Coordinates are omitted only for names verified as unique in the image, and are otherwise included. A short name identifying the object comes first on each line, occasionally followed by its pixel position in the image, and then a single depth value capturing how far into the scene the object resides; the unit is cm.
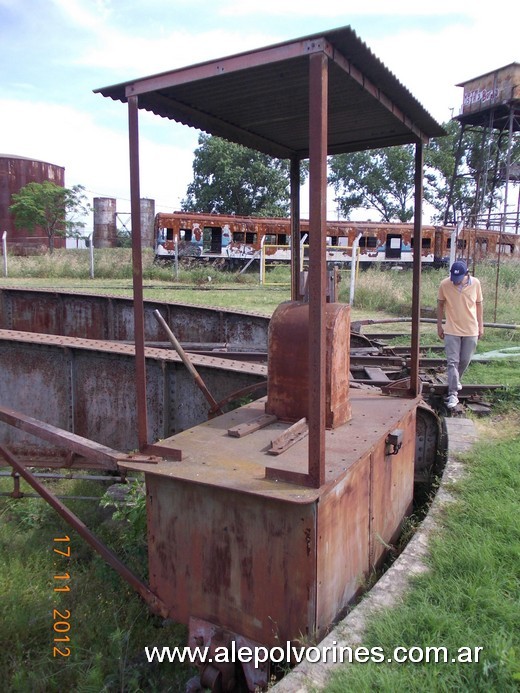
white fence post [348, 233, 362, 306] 1508
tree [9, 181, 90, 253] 3794
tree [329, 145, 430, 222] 4706
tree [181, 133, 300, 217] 3819
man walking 668
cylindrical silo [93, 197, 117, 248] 4203
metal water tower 2397
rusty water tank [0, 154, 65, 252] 3919
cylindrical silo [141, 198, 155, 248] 4101
